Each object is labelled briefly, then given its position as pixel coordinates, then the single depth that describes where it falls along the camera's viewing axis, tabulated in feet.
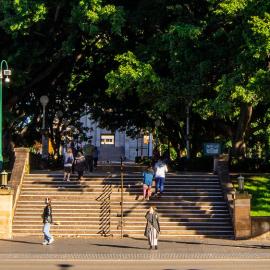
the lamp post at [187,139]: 151.94
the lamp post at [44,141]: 144.05
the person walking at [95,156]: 147.45
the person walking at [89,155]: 133.05
